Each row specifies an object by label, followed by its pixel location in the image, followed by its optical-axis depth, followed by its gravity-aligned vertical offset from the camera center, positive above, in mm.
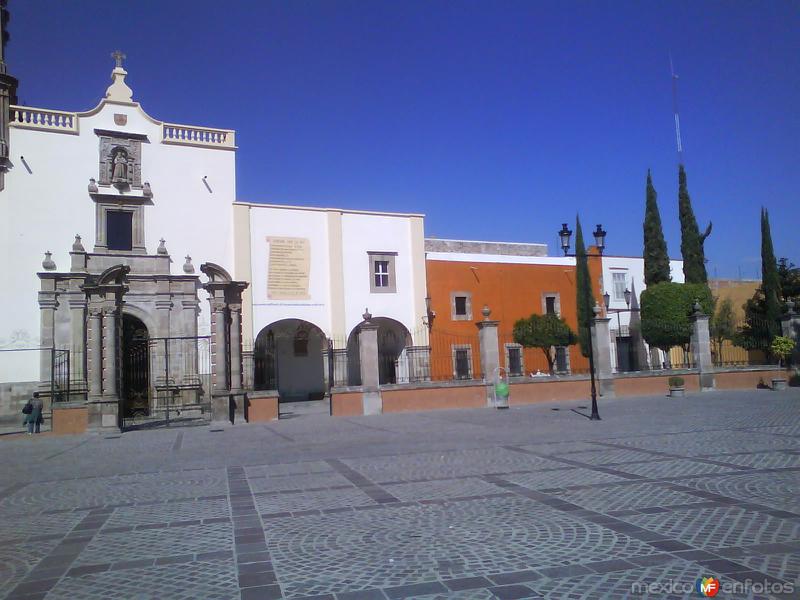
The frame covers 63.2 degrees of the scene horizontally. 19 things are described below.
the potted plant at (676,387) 22859 -1560
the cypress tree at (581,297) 34719 +2643
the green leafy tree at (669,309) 31656 +1688
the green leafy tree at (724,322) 36984 +1112
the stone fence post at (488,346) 22078 +124
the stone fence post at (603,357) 23578 -421
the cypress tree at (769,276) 34312 +3395
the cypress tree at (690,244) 35094 +5315
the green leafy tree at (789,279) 36719 +3340
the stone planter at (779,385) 24141 -1714
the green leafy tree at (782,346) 25234 -288
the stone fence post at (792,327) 25734 +448
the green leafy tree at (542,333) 29984 +704
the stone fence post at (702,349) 25219 -287
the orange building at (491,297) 31359 +2707
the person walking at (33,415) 18984 -1394
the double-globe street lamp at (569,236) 19047 +3215
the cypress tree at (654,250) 35594 +5119
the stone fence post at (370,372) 20516 -548
